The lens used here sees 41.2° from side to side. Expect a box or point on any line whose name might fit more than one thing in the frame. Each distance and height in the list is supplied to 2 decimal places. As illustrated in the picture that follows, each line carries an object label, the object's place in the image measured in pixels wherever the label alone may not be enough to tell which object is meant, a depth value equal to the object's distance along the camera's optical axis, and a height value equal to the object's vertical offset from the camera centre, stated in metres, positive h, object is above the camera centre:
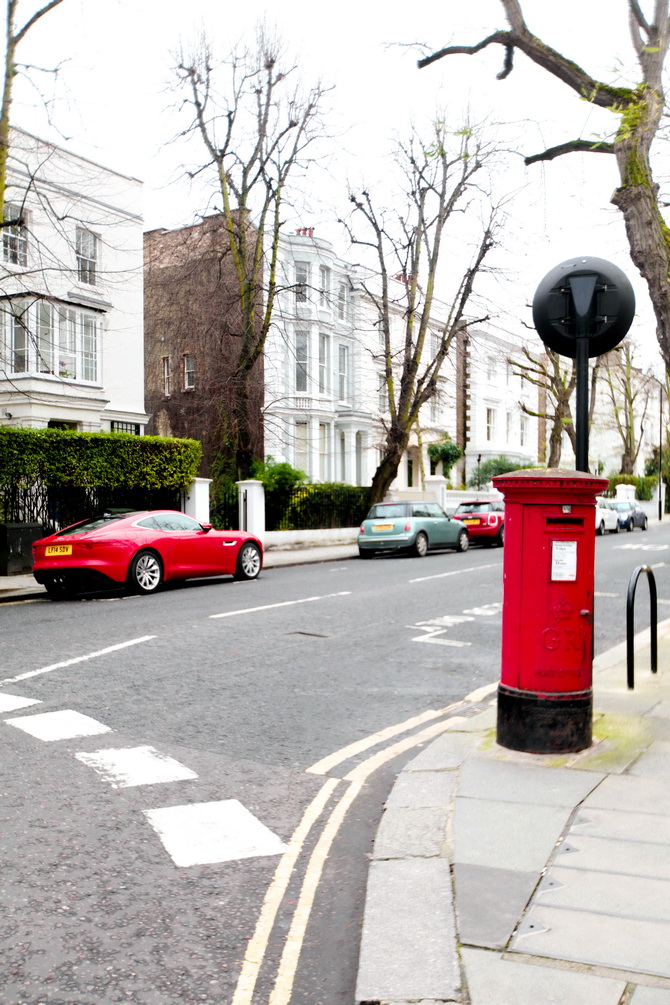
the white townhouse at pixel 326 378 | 37.25 +5.33
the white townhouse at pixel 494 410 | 52.69 +5.61
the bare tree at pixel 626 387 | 56.09 +7.80
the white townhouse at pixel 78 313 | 23.42 +5.23
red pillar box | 5.10 -0.66
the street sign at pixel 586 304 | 5.75 +1.28
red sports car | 13.62 -0.88
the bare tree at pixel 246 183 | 25.34 +9.19
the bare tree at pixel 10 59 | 15.77 +7.80
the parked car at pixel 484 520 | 28.20 -0.66
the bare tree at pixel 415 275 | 30.12 +7.83
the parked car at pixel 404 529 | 23.17 -0.81
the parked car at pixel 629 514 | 41.75 -0.70
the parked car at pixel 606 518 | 37.23 -0.77
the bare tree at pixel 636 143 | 9.62 +3.93
